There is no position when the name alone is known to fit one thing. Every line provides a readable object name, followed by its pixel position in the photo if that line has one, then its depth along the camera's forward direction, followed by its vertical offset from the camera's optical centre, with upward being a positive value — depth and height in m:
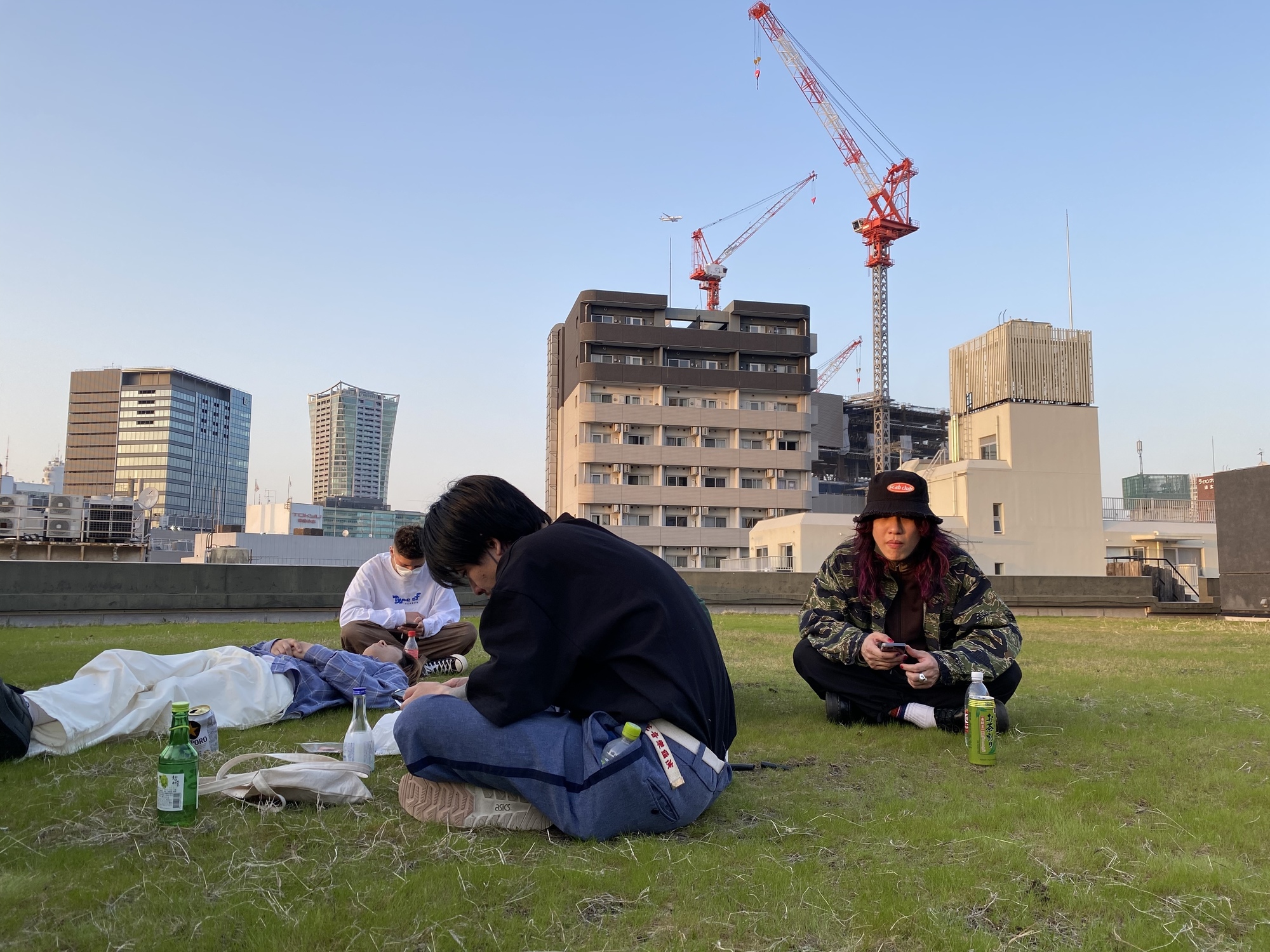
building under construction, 89.12 +10.96
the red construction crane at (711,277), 113.31 +33.63
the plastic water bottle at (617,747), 3.05 -0.71
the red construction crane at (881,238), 87.56 +30.63
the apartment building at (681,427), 74.12 +9.58
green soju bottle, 3.21 -0.88
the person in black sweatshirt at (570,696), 3.03 -0.54
